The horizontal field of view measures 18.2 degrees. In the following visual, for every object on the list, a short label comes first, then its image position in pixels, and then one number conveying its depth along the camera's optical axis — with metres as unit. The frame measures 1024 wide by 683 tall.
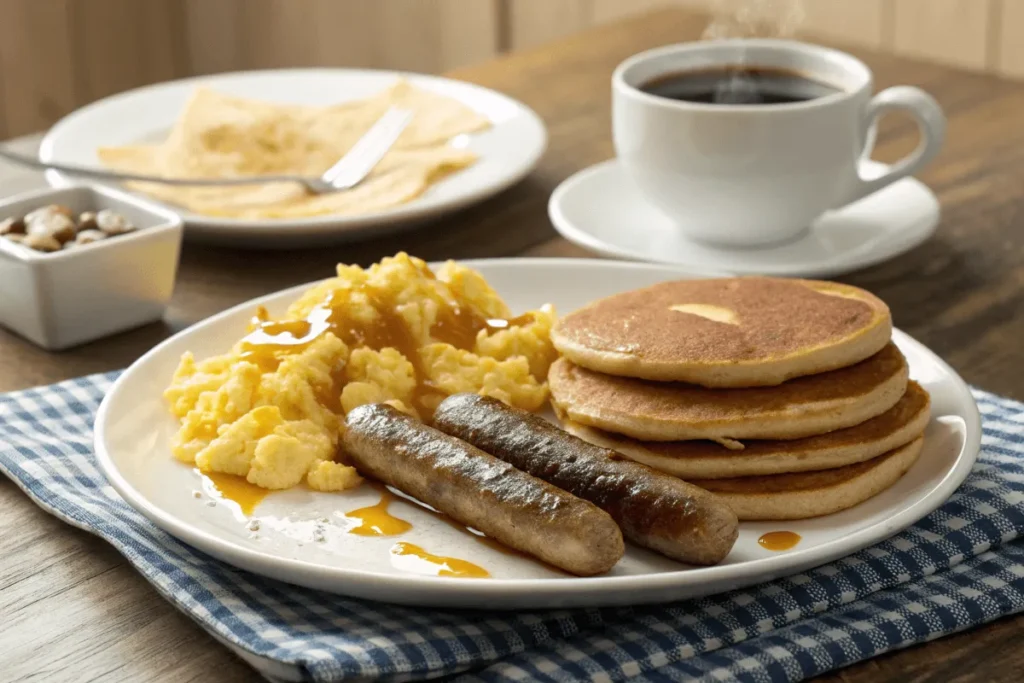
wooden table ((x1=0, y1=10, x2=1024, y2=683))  1.02
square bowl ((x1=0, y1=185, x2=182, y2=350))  1.18
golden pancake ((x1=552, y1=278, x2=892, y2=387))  1.06
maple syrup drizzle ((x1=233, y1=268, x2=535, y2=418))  1.11
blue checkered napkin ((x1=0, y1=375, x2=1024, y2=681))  1.01
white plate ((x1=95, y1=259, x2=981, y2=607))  1.01
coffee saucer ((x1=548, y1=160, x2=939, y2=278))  1.22
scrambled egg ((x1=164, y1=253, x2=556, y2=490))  1.08
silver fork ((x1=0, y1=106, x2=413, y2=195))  1.26
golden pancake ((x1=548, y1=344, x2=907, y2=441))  1.04
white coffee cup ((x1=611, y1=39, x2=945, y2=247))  1.21
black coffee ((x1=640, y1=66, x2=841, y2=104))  1.25
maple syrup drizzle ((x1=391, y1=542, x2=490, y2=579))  1.03
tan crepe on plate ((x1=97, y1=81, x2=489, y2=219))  1.27
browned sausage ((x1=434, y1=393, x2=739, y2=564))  1.01
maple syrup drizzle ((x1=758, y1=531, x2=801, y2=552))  1.03
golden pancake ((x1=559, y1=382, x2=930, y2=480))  1.04
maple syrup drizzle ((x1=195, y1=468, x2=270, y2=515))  1.06
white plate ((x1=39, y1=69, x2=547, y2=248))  1.24
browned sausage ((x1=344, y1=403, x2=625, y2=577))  1.01
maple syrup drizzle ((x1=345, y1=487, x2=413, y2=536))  1.05
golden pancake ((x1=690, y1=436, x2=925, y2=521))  1.04
